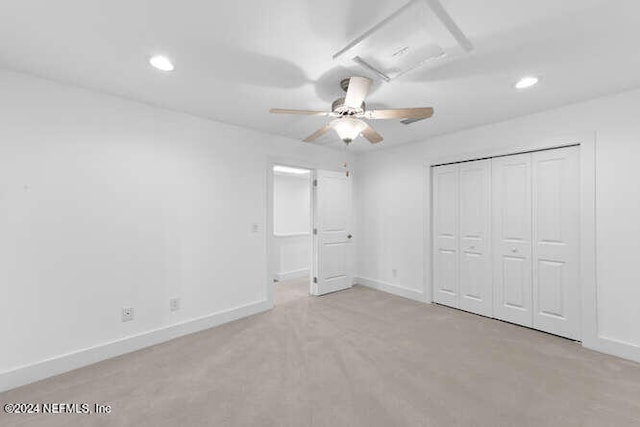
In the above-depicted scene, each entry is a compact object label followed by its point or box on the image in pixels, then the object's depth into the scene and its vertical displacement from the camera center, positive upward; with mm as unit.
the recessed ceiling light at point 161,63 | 1914 +1144
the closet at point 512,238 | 2803 -289
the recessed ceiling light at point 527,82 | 2195 +1139
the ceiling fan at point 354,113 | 1835 +795
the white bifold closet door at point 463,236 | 3414 -291
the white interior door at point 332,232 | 4312 -307
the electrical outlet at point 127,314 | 2529 -960
